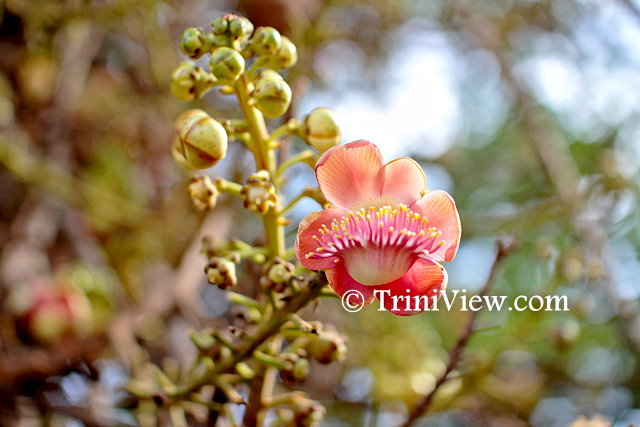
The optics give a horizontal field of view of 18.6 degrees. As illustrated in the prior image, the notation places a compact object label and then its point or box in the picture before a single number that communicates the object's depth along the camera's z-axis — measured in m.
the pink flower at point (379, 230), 0.95
